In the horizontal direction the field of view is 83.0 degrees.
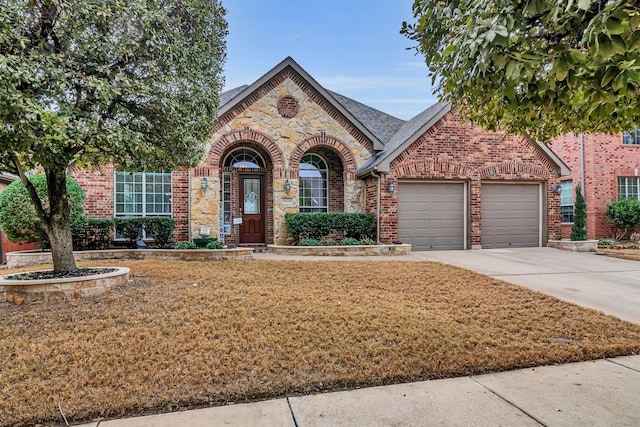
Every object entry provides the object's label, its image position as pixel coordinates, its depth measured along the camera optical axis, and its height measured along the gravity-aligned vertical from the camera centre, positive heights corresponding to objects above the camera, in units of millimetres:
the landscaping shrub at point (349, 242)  10836 -907
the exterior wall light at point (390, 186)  11446 +807
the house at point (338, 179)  11289 +1086
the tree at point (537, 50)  1892 +1007
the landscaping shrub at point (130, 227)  10336 -389
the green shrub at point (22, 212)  8836 +62
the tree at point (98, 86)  4383 +1797
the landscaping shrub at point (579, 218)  13531 -310
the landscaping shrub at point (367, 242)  11016 -925
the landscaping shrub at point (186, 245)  9938 -881
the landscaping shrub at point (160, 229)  10516 -454
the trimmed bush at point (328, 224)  11289 -386
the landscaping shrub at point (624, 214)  14281 -174
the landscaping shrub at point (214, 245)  9827 -881
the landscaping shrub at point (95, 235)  10133 -607
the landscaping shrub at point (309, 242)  10773 -896
